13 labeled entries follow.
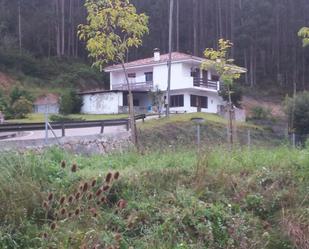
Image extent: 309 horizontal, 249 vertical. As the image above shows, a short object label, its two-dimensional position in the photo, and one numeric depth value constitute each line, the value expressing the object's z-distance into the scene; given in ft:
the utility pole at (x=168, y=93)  137.90
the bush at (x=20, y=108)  145.36
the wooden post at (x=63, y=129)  74.59
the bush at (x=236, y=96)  176.14
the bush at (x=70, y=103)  164.14
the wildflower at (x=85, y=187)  18.94
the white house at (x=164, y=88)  173.58
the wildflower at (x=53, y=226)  17.88
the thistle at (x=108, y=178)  19.36
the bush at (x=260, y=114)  176.39
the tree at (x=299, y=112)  133.87
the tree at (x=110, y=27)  59.47
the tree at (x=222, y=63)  67.10
